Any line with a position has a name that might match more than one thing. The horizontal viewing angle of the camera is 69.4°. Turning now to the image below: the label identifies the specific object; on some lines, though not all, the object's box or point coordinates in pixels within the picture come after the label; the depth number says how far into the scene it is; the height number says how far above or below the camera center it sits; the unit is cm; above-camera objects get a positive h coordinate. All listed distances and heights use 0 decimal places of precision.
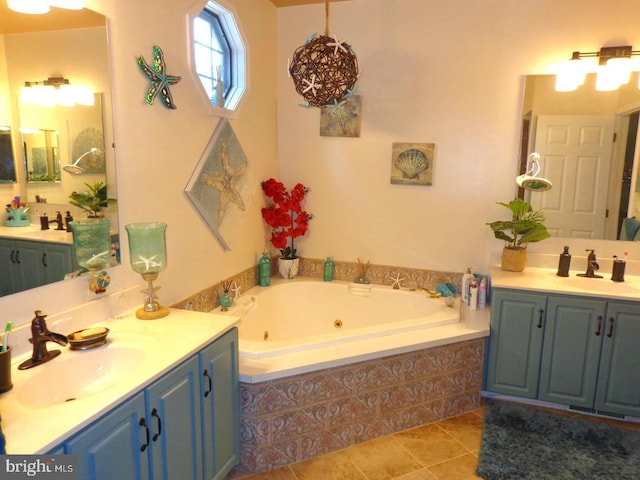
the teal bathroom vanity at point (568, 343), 277 -103
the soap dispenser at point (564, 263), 316 -60
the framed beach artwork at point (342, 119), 360 +41
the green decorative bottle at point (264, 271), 358 -78
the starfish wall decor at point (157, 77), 228 +45
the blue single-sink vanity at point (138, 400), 133 -78
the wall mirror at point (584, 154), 308 +15
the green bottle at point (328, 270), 383 -81
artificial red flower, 365 -36
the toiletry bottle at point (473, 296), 326 -85
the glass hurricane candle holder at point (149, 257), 211 -41
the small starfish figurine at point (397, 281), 368 -86
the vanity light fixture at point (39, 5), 169 +60
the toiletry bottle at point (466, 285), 333 -80
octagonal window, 291 +75
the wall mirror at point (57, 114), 170 +21
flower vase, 380 -79
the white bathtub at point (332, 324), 248 -99
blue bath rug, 242 -153
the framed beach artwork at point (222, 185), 277 -10
